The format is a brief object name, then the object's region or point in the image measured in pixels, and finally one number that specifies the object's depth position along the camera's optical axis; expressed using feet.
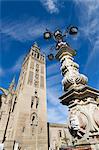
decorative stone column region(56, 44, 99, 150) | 5.34
